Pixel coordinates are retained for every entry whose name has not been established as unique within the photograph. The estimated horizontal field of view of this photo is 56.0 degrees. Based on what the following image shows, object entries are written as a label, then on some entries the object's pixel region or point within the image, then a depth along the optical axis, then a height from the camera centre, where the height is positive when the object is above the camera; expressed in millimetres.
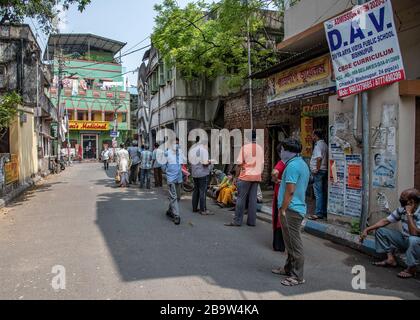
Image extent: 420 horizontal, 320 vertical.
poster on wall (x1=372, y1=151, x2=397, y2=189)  6406 -423
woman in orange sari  10602 -1182
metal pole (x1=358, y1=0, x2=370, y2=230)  6824 -221
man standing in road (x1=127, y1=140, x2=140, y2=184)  15622 -374
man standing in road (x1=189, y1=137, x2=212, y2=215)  9133 -565
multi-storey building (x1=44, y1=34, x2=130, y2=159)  44750 +6179
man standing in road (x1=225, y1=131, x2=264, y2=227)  7941 -664
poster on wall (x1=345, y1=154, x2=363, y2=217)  7164 -757
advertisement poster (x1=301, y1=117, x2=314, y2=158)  11055 +314
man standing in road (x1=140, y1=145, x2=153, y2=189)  14656 -618
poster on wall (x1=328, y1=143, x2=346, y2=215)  7625 -676
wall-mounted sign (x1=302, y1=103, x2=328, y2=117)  10125 +960
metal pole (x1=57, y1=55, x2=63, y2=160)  27500 +2282
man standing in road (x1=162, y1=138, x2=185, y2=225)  8305 -582
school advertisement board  6340 +1676
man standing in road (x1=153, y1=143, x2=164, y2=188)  15078 -926
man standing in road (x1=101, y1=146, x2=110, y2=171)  26594 -603
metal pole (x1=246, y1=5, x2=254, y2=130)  12506 +2213
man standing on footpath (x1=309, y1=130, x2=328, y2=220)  8414 -513
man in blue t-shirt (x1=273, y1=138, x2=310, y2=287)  4738 -759
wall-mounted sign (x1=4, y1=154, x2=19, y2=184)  12694 -662
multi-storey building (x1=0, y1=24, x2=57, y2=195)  15984 +2821
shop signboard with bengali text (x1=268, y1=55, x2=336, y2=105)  8438 +1551
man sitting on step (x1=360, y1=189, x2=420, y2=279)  5090 -1254
